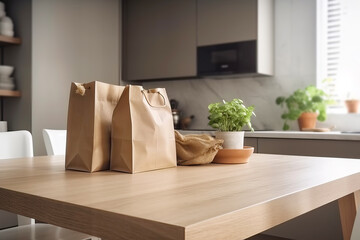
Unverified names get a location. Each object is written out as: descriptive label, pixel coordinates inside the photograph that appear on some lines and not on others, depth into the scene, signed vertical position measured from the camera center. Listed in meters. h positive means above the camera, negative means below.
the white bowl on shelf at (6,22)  3.34 +0.67
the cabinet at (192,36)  3.39 +0.62
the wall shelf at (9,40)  3.30 +0.52
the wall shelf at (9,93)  3.26 +0.11
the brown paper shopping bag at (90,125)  1.21 -0.05
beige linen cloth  1.42 -0.14
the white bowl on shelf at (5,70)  3.34 +0.29
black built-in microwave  3.38 +0.41
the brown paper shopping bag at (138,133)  1.19 -0.07
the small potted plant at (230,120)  1.50 -0.04
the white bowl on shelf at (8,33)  3.34 +0.58
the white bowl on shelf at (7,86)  3.32 +0.17
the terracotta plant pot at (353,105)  3.21 +0.03
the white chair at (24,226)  1.56 -0.46
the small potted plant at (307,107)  3.28 +0.01
